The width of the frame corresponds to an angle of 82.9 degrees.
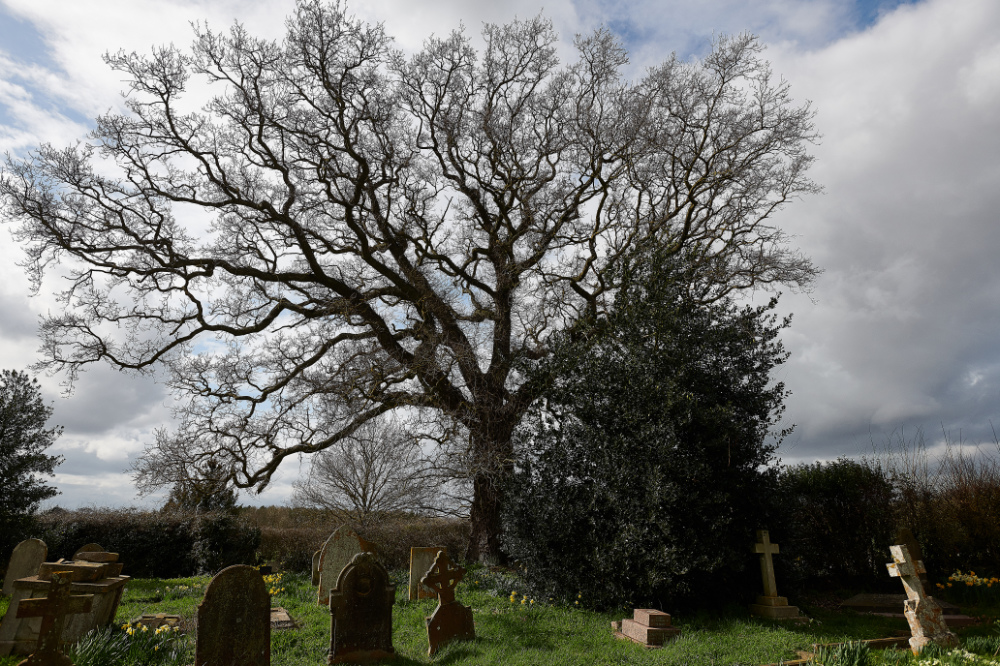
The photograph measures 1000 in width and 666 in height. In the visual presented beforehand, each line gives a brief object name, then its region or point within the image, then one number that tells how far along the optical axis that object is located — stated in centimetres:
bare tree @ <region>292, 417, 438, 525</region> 1372
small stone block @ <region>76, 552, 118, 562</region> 883
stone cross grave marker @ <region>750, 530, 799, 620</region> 787
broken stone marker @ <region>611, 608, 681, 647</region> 677
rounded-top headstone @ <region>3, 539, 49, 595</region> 890
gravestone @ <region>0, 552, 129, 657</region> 654
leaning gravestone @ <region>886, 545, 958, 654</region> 629
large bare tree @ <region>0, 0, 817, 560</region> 1259
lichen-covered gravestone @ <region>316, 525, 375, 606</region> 978
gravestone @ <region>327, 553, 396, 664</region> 648
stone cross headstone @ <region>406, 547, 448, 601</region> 1012
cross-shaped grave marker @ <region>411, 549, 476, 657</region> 707
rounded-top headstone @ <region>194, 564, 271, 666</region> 560
